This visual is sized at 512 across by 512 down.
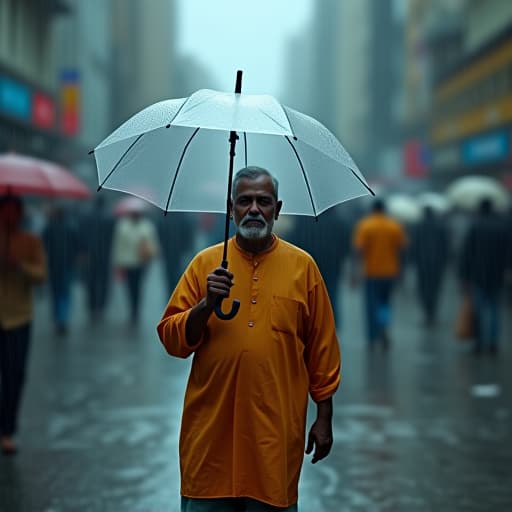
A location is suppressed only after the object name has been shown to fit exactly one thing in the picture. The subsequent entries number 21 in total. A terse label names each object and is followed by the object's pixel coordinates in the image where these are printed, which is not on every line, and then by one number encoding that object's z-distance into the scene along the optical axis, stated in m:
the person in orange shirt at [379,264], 13.23
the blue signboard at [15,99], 26.00
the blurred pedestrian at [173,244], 17.45
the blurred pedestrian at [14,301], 7.13
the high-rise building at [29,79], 26.80
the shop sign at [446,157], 42.33
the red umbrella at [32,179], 7.16
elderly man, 3.78
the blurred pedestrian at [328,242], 14.09
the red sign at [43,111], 30.33
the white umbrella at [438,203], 21.02
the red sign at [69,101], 35.41
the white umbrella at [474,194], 18.12
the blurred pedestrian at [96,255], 17.08
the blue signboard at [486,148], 33.19
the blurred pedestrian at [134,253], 15.94
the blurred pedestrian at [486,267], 12.65
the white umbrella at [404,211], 25.25
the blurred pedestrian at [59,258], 14.73
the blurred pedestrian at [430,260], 16.84
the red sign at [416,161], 51.82
